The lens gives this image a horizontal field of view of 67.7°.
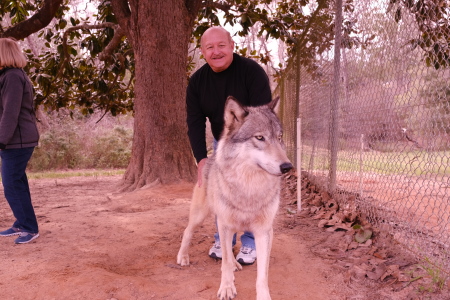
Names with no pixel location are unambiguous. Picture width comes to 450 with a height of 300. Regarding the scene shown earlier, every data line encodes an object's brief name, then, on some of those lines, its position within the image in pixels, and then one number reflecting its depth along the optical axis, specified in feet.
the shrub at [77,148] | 51.70
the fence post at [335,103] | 15.46
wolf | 8.45
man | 10.77
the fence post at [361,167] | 12.97
